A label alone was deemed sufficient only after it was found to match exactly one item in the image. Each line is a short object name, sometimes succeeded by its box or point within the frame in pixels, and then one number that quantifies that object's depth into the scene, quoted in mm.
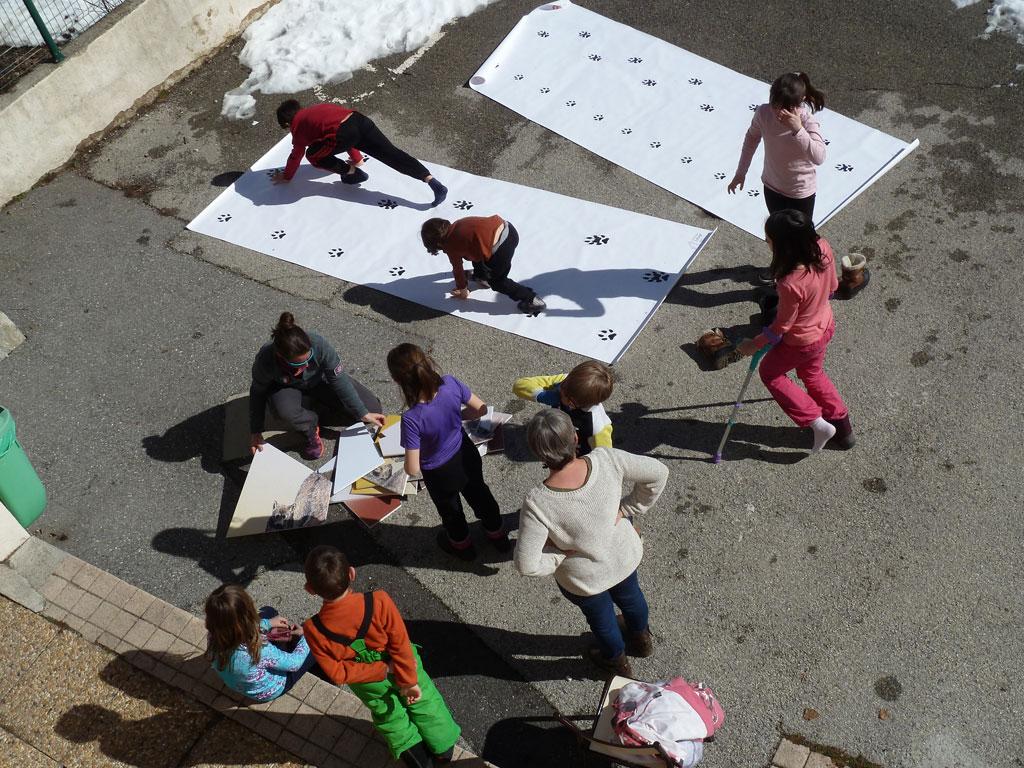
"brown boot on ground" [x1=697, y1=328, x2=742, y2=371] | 5387
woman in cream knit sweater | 3156
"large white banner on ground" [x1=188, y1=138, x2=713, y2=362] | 5820
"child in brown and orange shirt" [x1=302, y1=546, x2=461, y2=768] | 3092
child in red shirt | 6559
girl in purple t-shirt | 3693
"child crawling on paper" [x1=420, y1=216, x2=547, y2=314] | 5391
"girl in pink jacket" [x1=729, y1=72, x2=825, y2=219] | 4715
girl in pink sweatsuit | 4043
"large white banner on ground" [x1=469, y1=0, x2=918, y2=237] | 6598
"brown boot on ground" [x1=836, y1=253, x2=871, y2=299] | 5578
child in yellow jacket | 3705
